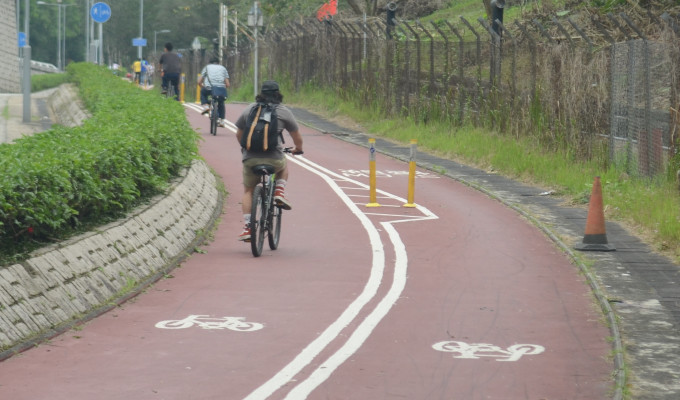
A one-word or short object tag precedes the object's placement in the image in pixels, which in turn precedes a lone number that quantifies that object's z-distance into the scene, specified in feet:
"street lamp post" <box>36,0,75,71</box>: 459.97
